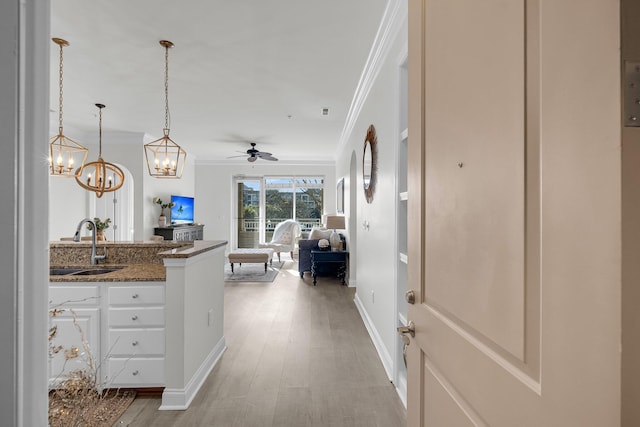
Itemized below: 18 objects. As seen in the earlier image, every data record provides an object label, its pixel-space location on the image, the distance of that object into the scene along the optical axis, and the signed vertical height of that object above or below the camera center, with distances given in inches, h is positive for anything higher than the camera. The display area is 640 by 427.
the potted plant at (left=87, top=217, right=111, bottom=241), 104.0 -4.5
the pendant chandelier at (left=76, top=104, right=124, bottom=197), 133.3 +15.1
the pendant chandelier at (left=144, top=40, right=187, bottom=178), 107.4 +55.2
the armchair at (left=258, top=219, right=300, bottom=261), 292.6 -20.6
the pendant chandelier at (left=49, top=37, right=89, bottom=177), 106.3 +22.9
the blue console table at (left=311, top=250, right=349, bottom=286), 212.8 -29.1
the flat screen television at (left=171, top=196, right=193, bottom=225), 277.1 +3.8
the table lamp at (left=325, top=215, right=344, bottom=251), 214.5 -6.7
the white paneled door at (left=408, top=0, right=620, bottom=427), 16.9 +0.1
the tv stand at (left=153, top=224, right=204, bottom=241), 257.3 -14.2
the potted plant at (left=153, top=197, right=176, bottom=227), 258.1 +4.3
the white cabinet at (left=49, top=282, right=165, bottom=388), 80.9 -28.7
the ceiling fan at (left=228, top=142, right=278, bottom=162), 242.4 +44.6
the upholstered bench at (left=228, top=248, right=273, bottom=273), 235.8 -30.8
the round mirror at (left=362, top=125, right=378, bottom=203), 125.9 +21.6
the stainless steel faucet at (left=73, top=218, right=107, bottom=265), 94.2 -10.1
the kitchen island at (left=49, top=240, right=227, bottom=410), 79.6 -27.3
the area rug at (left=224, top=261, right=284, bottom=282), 225.8 -44.4
